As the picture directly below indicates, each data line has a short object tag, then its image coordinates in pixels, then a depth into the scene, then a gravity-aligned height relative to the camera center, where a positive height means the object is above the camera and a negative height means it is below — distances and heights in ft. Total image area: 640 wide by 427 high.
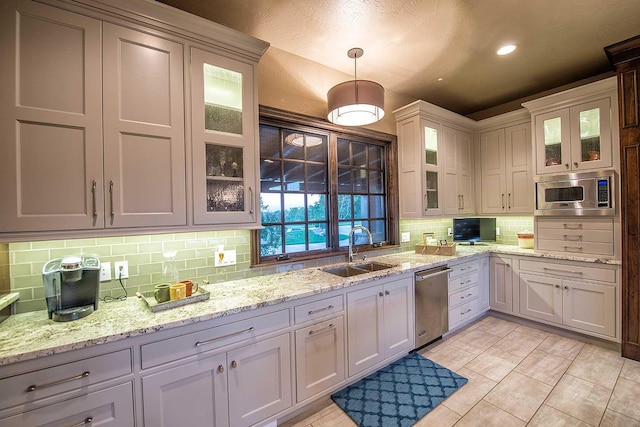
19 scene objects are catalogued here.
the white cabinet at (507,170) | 11.37 +1.82
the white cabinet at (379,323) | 7.03 -3.11
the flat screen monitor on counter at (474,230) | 13.32 -0.93
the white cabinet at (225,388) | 4.55 -3.21
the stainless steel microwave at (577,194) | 8.71 +0.53
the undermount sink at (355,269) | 8.67 -1.83
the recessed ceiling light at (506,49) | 8.22 +5.05
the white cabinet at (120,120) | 4.34 +1.87
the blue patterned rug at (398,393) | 6.16 -4.65
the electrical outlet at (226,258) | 6.97 -1.11
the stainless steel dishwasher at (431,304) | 8.66 -3.07
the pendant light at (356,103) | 6.63 +2.84
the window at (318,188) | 8.21 +0.92
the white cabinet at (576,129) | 8.80 +2.87
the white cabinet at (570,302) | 8.74 -3.29
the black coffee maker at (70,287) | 4.66 -1.21
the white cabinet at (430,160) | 10.56 +2.17
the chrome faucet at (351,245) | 9.00 -1.07
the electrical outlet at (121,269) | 5.79 -1.10
